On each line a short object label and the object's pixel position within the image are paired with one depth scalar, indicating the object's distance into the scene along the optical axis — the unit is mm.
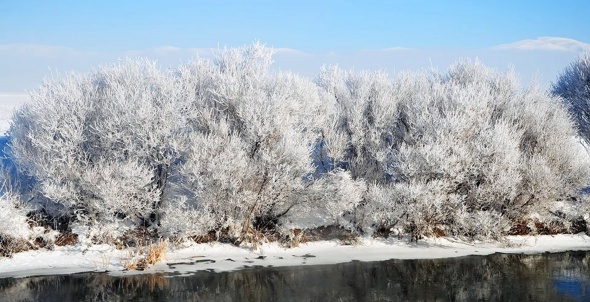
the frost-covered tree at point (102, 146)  25812
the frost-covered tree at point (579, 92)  38250
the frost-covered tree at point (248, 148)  26172
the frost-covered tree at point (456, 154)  27625
